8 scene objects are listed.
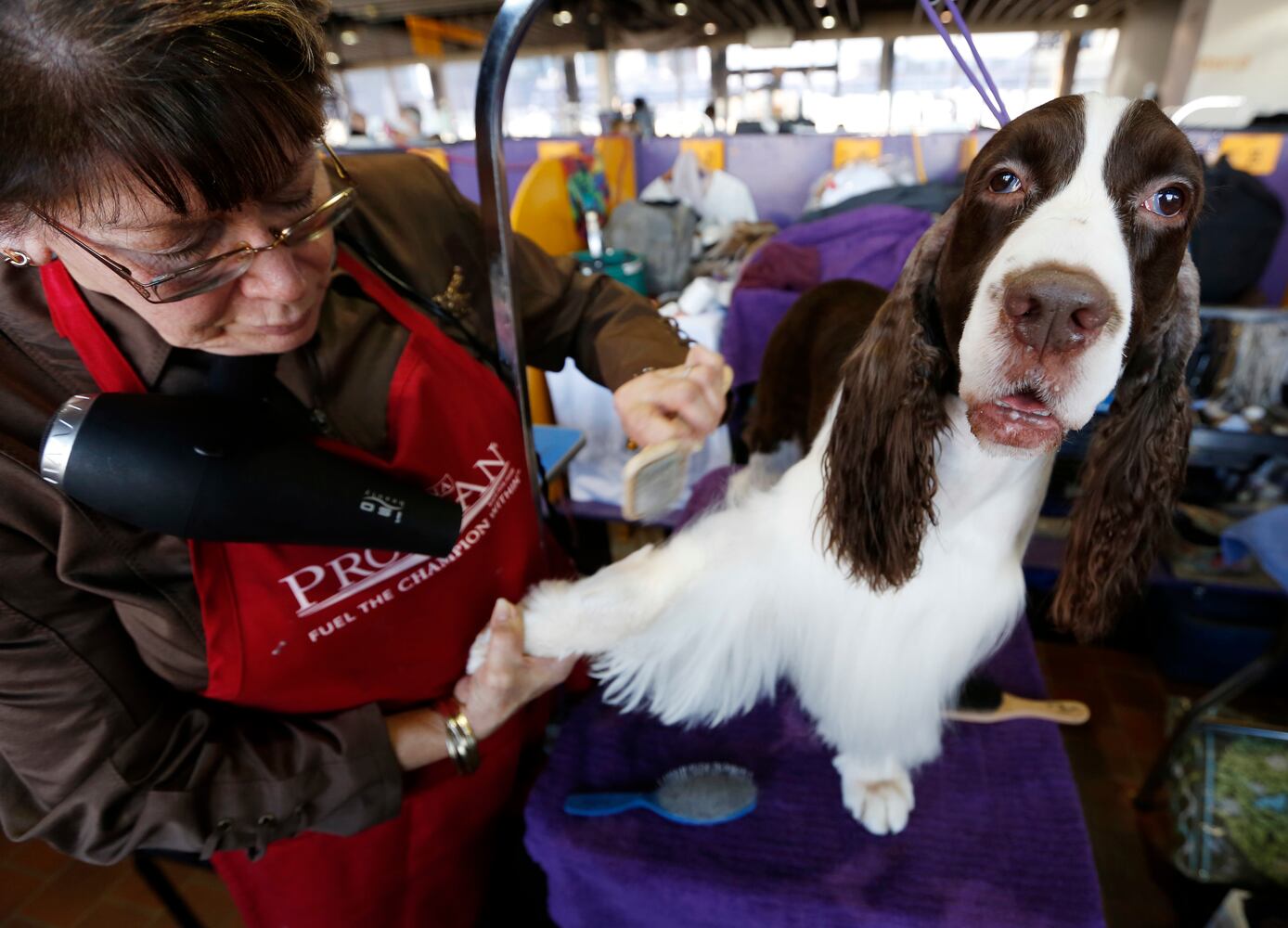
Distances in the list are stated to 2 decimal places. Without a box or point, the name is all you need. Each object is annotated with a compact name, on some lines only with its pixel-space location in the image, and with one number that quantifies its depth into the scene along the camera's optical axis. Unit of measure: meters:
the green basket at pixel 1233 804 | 1.52
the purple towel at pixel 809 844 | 0.81
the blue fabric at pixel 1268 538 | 1.38
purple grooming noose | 0.56
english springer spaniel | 0.54
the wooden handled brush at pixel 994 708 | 1.06
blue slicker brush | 0.90
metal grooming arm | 0.60
